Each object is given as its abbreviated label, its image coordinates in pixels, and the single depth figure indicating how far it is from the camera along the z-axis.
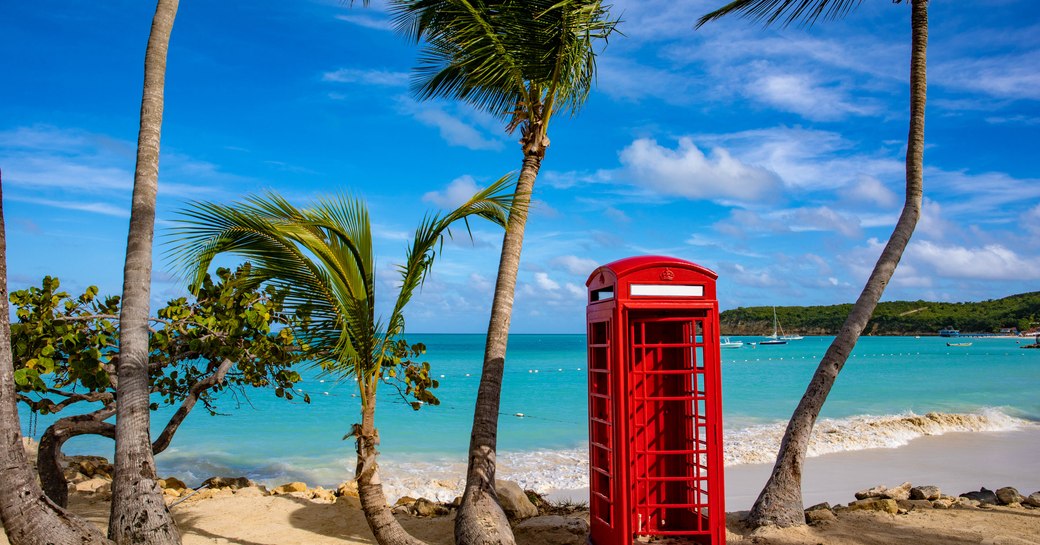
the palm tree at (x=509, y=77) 6.52
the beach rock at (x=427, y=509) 7.96
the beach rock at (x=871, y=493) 8.58
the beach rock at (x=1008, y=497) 8.38
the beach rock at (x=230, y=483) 9.51
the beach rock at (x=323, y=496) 8.55
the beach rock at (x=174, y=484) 9.72
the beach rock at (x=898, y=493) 8.58
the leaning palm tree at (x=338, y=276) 5.82
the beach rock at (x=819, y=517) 7.29
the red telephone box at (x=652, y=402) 5.62
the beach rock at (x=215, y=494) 8.55
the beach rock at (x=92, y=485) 8.98
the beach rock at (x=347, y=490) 9.16
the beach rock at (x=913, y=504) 8.02
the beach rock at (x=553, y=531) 6.73
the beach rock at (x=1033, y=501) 8.24
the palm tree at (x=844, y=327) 7.14
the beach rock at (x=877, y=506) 7.71
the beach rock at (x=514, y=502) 7.39
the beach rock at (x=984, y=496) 8.48
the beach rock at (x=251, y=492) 8.49
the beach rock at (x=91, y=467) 9.83
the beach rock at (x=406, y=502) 8.65
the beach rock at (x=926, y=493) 8.50
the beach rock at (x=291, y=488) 9.04
